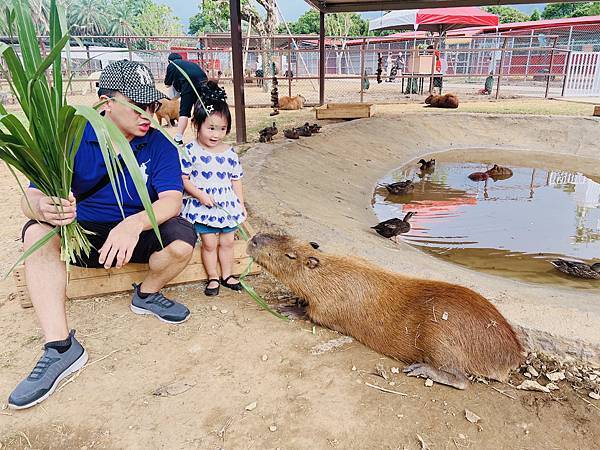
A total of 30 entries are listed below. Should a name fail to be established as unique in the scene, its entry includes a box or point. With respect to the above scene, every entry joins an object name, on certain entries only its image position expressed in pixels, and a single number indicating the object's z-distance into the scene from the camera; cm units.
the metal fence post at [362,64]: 1247
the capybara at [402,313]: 202
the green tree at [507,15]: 4553
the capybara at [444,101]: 1198
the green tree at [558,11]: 4111
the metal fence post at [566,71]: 1436
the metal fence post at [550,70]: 1365
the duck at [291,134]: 754
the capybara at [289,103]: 1175
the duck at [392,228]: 437
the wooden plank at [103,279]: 254
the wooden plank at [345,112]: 964
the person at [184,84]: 588
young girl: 260
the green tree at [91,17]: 6419
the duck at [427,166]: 774
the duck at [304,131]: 775
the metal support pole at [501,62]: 1350
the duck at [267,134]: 728
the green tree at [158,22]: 5491
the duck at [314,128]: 804
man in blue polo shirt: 198
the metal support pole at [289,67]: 1202
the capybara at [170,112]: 870
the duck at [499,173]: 734
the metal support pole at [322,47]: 1088
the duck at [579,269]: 382
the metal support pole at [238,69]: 678
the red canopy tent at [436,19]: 1372
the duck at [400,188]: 643
